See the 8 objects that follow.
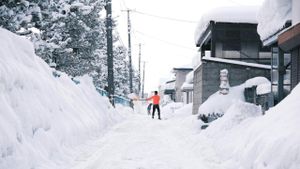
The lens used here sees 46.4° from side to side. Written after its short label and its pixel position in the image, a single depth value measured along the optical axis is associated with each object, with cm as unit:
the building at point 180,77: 5125
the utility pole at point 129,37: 3905
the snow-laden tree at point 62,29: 962
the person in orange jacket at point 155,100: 1986
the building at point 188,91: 3174
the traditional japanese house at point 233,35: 1877
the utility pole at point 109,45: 1875
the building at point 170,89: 6488
